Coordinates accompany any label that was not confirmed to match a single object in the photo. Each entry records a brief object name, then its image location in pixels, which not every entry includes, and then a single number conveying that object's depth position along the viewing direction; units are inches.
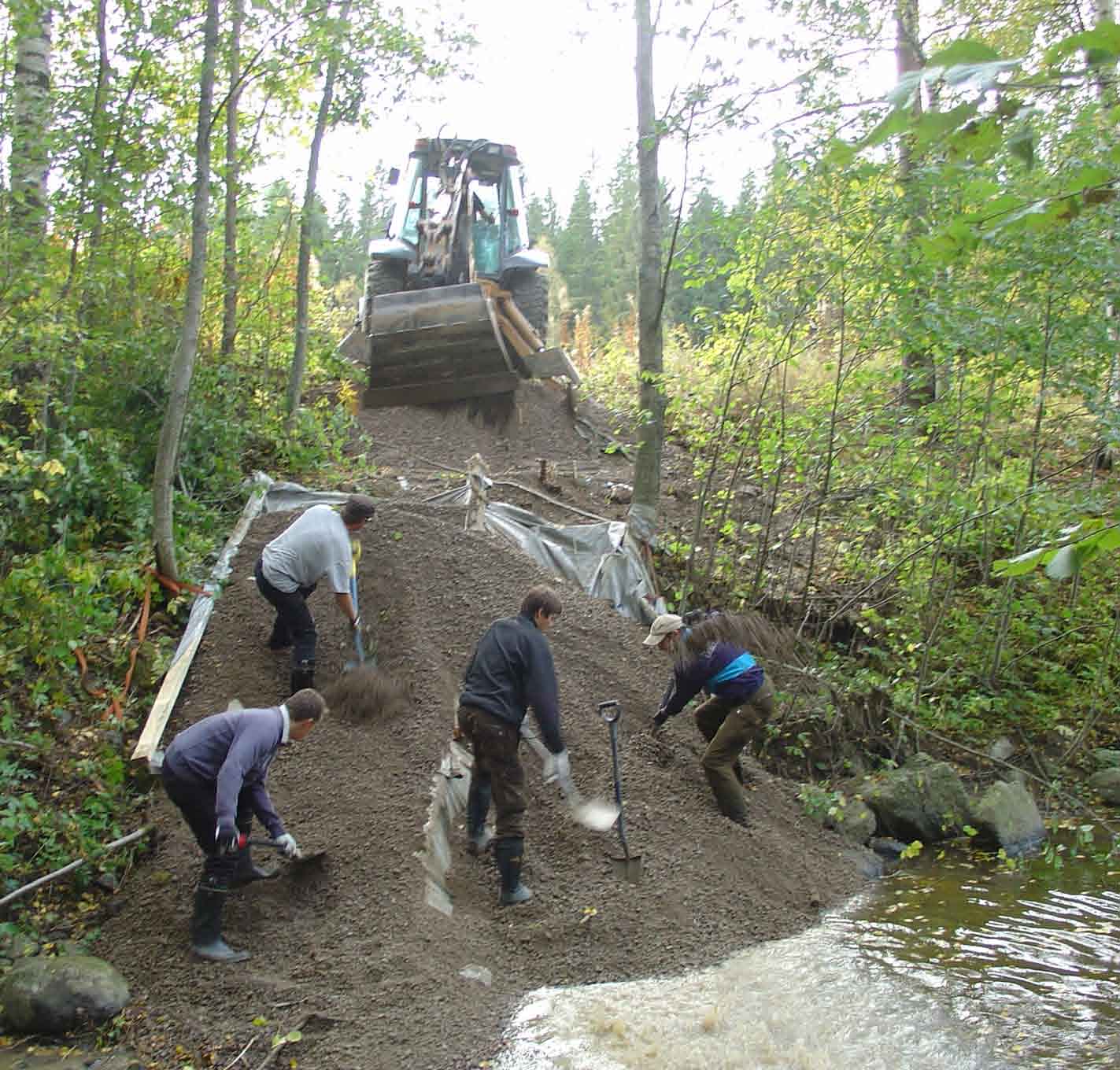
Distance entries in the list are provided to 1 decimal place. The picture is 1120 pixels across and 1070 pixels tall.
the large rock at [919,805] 311.4
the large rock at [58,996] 177.3
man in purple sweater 193.8
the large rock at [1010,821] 309.0
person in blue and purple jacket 272.2
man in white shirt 268.4
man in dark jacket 217.8
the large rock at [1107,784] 344.5
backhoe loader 484.4
